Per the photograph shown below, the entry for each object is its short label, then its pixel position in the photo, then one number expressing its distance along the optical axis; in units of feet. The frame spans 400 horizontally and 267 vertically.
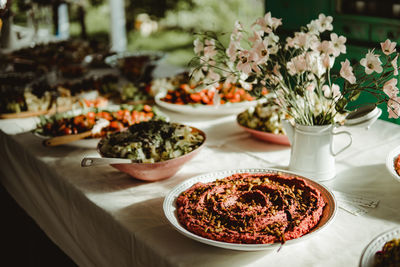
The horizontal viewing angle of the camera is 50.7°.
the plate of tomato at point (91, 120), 4.77
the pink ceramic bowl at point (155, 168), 3.60
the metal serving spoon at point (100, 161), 3.41
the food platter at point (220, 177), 2.56
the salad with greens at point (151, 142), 3.73
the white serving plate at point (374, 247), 2.34
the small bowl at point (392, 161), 3.33
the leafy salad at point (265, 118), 4.55
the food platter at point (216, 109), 5.48
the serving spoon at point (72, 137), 4.49
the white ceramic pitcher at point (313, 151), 3.59
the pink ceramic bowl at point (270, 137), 4.45
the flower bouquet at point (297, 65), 3.05
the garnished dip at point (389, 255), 2.23
